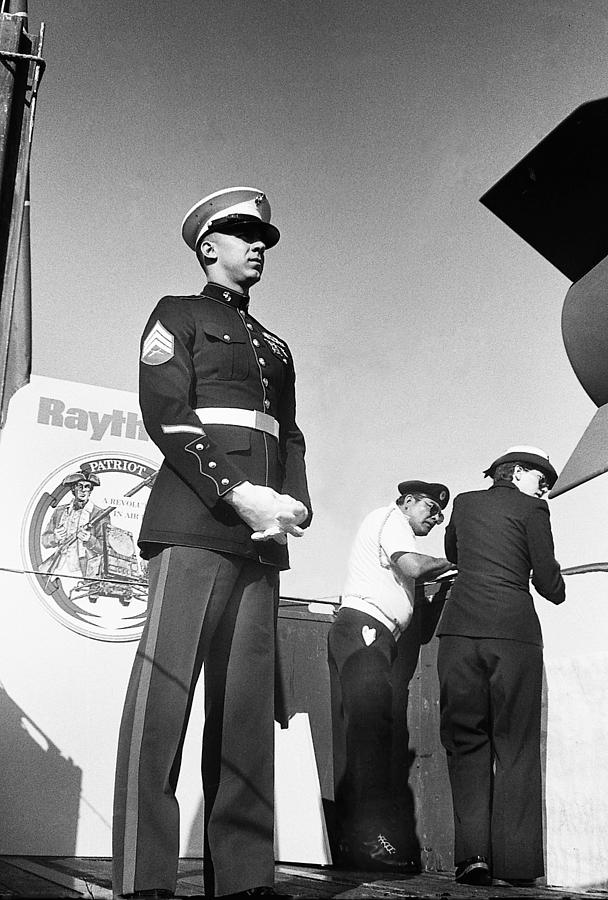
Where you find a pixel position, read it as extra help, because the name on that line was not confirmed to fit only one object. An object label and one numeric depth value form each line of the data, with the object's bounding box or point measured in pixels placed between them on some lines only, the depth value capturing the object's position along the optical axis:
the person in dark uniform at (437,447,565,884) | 2.79
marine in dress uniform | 1.83
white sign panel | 2.99
